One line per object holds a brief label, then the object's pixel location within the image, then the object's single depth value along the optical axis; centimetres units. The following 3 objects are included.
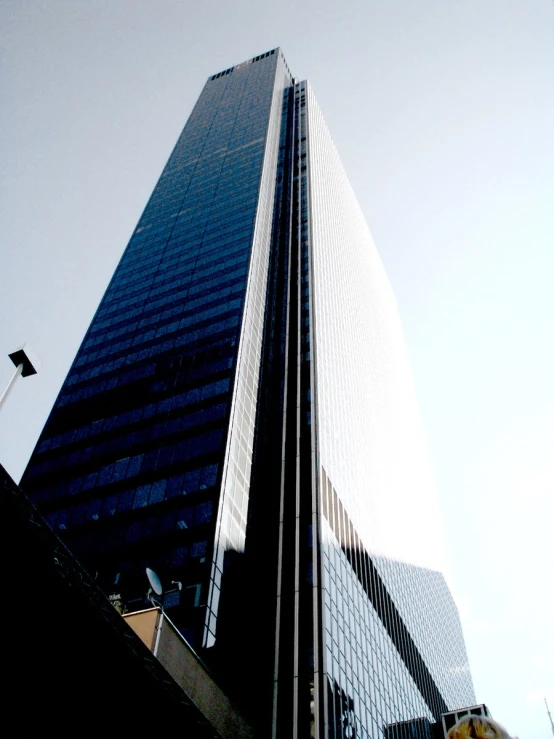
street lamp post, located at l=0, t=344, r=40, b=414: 1648
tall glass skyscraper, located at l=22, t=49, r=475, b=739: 4534
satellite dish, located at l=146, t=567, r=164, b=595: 2722
